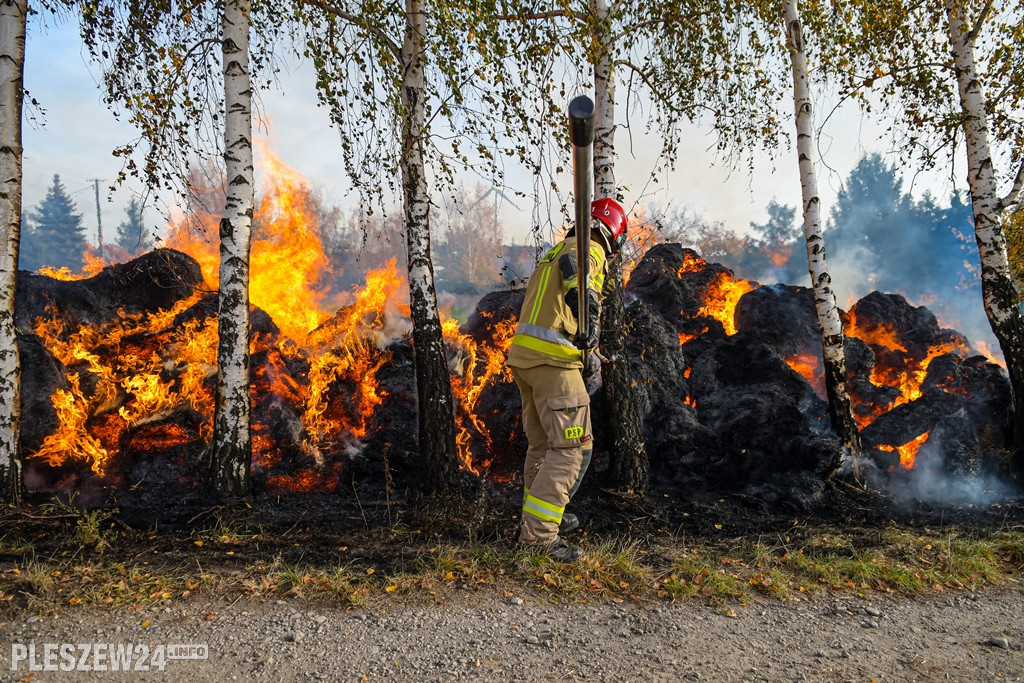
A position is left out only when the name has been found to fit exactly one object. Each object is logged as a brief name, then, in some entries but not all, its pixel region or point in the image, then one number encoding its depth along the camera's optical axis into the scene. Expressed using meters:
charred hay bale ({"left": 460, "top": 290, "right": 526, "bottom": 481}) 7.73
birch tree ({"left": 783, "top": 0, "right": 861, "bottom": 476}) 7.39
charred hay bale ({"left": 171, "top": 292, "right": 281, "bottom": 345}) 8.23
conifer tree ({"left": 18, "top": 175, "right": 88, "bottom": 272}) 51.09
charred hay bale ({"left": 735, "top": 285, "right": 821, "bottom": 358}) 10.98
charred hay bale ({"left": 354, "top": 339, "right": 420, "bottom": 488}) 7.19
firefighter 4.03
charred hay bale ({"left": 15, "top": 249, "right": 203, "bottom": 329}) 7.73
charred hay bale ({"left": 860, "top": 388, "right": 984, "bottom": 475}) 7.13
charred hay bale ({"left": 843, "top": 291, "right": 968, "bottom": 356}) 11.27
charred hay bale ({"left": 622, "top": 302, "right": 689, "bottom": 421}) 8.19
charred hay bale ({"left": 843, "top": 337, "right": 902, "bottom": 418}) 9.28
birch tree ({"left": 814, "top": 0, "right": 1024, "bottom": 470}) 7.17
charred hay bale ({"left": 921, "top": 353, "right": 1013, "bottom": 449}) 7.67
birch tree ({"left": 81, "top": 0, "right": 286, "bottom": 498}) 5.60
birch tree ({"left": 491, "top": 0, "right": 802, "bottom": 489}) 5.74
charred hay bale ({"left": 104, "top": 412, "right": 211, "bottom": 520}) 6.34
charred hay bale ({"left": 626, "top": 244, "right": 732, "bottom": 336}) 10.92
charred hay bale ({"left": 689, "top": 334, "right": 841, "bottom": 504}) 6.80
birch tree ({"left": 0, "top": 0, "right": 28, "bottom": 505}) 4.85
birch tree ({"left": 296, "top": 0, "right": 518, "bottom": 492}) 5.84
